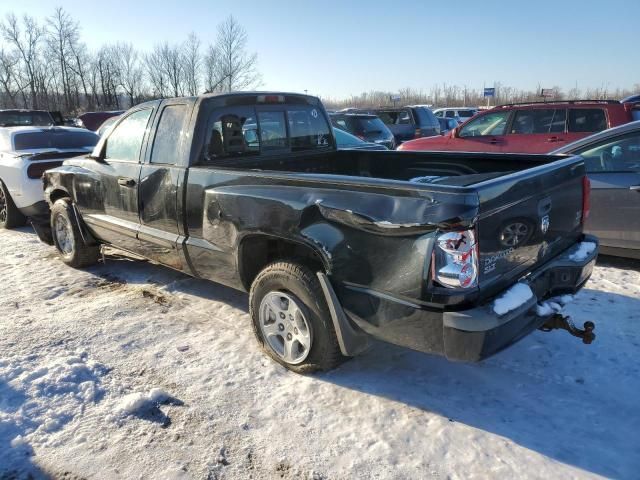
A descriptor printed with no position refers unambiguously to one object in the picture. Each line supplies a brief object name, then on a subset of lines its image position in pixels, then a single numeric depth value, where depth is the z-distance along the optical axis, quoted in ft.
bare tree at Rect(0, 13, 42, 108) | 163.73
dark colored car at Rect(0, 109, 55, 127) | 47.34
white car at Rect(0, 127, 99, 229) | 23.75
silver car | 16.22
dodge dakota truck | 8.31
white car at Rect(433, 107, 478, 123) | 86.58
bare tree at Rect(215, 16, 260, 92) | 137.80
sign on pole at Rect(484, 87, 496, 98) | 125.39
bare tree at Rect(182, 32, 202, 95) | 159.33
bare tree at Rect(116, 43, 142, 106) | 181.27
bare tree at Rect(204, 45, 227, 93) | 141.69
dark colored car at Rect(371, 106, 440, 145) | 52.54
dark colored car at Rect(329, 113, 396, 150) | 40.98
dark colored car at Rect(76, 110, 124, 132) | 67.56
